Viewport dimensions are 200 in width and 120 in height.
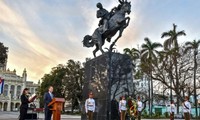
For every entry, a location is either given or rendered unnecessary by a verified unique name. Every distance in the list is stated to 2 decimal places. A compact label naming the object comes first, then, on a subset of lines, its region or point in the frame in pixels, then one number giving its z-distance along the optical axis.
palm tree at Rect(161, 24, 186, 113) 25.26
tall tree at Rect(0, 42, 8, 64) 23.01
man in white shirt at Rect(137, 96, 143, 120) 10.15
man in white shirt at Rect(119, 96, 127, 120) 7.34
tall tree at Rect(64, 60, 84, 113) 35.40
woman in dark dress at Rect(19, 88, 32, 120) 6.59
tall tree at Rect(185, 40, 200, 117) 23.92
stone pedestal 7.52
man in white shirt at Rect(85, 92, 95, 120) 7.62
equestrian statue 8.26
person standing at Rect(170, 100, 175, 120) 13.04
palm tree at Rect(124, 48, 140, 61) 28.89
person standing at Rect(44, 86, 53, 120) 6.19
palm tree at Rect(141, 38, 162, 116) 28.12
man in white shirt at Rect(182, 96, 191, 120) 9.51
